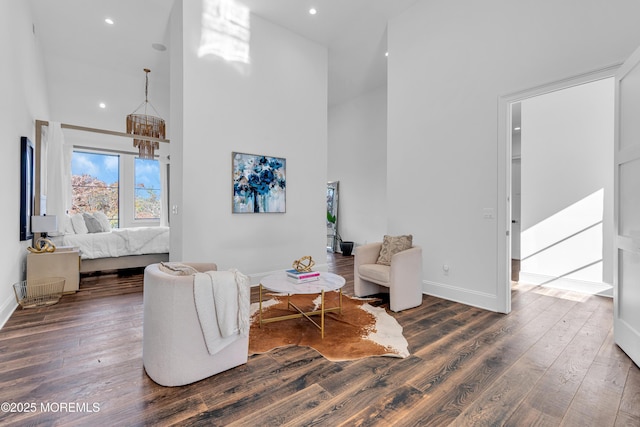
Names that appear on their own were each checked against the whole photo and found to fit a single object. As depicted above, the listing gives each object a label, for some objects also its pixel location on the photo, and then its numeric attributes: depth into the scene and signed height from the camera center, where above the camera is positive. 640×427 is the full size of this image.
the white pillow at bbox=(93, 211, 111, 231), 5.43 -0.16
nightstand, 3.70 -0.71
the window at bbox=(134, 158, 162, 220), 7.14 +0.55
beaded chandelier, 5.25 +1.49
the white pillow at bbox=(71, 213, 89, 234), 5.09 -0.22
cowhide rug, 2.42 -1.13
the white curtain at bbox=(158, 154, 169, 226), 7.21 +0.44
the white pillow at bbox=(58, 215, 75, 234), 4.44 -0.25
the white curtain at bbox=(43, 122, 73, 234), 4.30 +0.57
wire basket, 3.47 -0.99
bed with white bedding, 4.87 -0.60
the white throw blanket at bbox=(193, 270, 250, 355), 1.95 -0.64
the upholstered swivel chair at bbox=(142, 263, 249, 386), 1.89 -0.80
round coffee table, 2.70 -0.70
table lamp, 3.81 -0.18
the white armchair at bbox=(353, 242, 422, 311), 3.33 -0.76
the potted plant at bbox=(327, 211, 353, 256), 7.33 -0.88
